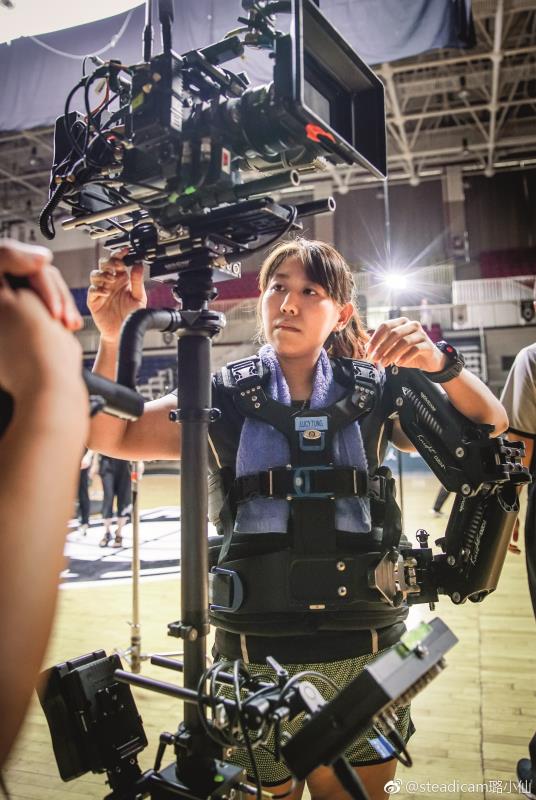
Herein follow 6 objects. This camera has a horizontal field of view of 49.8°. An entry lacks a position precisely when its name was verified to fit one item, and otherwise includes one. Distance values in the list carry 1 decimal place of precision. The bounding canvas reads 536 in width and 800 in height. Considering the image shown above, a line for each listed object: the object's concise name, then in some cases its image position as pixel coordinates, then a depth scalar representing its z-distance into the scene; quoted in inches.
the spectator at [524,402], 80.6
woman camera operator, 39.2
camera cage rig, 29.4
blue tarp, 99.4
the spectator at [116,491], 235.9
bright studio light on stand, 489.2
